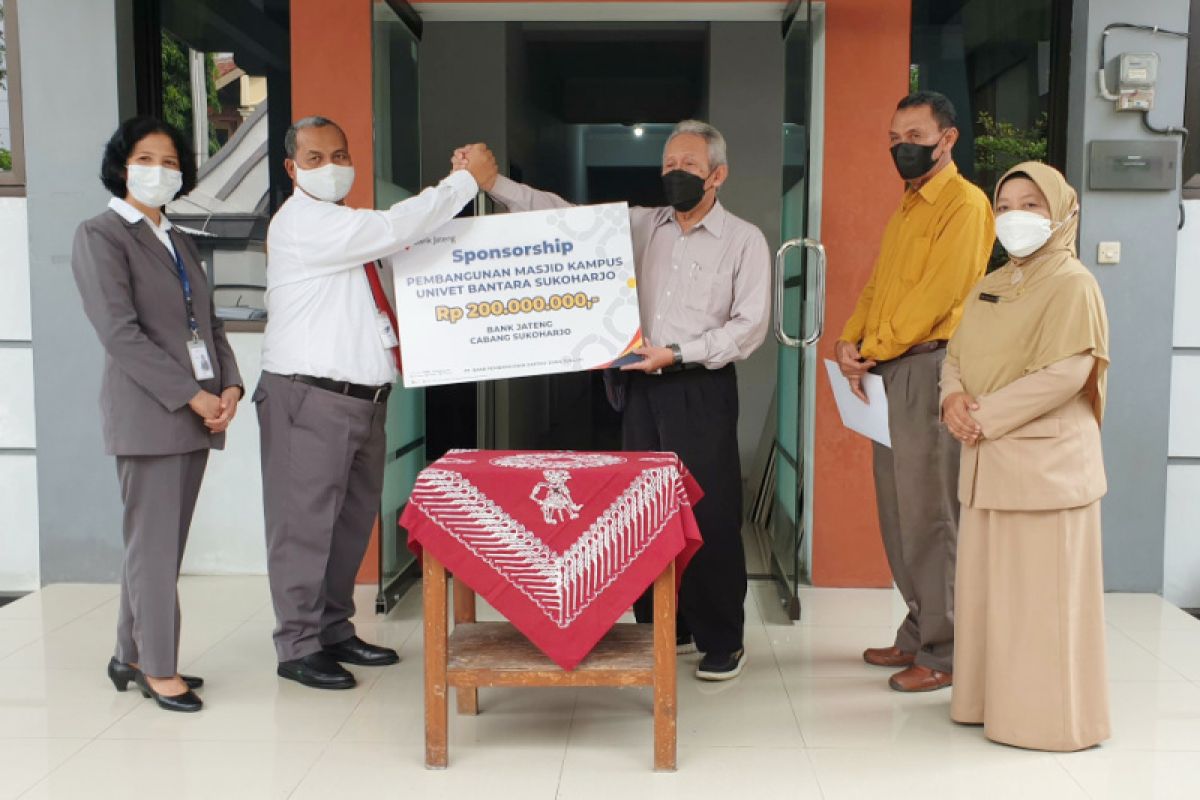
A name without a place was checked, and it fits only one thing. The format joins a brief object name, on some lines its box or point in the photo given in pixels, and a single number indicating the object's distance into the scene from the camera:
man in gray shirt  3.28
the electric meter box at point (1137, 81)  4.17
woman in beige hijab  2.70
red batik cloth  2.64
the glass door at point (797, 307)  3.84
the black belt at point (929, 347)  3.23
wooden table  2.68
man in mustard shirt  3.17
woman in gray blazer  2.95
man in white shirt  3.16
